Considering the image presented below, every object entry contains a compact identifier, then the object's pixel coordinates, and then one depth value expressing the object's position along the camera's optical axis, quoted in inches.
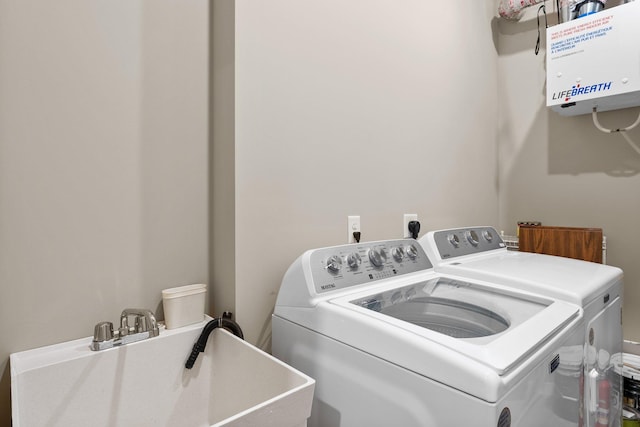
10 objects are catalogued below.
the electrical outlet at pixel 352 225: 58.7
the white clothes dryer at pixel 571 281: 41.6
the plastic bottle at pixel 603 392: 46.2
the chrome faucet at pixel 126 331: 37.6
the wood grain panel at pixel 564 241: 72.1
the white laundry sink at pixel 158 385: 32.1
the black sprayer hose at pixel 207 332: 42.3
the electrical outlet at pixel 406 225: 68.4
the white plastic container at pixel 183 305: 43.3
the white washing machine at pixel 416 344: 26.5
